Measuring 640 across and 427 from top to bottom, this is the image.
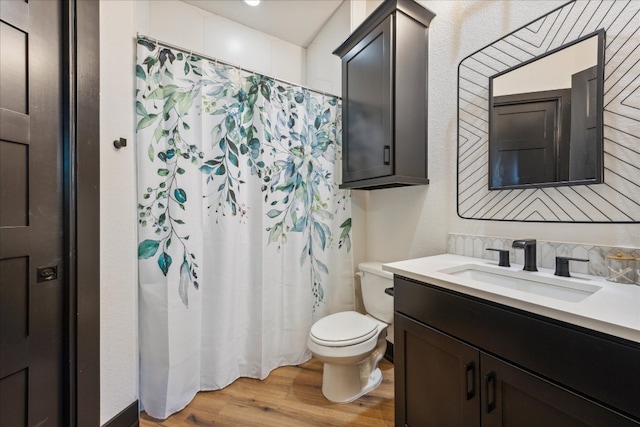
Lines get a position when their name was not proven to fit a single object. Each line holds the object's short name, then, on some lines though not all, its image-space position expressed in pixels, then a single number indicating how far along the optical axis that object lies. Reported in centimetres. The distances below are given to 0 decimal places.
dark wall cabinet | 149
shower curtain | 140
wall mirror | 92
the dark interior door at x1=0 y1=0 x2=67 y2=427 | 91
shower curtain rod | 137
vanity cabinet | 59
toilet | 143
